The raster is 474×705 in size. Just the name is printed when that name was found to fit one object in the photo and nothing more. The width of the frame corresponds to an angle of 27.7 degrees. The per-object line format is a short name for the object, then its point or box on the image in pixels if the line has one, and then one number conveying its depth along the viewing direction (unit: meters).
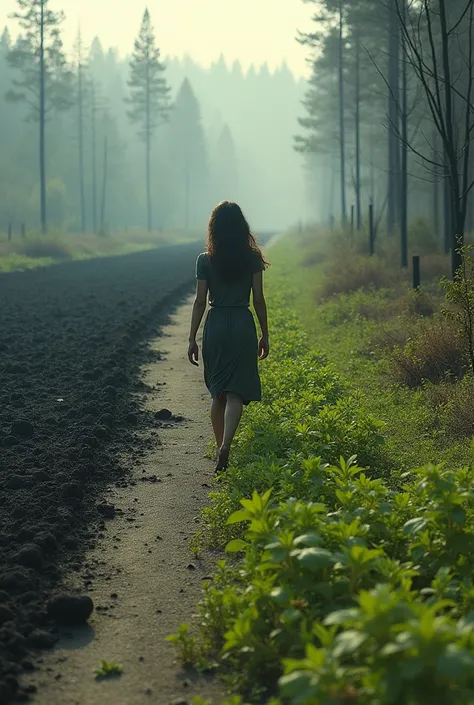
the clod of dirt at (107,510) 7.11
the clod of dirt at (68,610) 5.16
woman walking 8.04
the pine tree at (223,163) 141.75
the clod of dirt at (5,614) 4.98
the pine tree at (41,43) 51.97
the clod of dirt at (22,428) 9.37
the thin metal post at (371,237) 26.72
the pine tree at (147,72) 75.88
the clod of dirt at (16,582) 5.42
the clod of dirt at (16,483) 7.54
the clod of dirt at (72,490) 7.31
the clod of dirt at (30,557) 5.82
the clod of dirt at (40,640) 4.84
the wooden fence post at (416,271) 16.88
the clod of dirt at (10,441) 8.96
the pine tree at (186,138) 104.88
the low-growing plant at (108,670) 4.56
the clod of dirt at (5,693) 4.19
